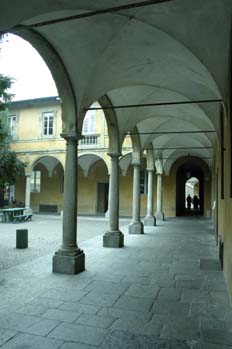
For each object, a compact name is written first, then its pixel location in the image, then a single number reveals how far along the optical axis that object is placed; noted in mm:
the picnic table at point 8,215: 17242
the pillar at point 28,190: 21402
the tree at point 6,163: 16884
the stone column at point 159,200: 18672
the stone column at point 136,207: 12266
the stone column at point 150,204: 15584
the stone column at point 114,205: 9297
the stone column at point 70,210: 6230
